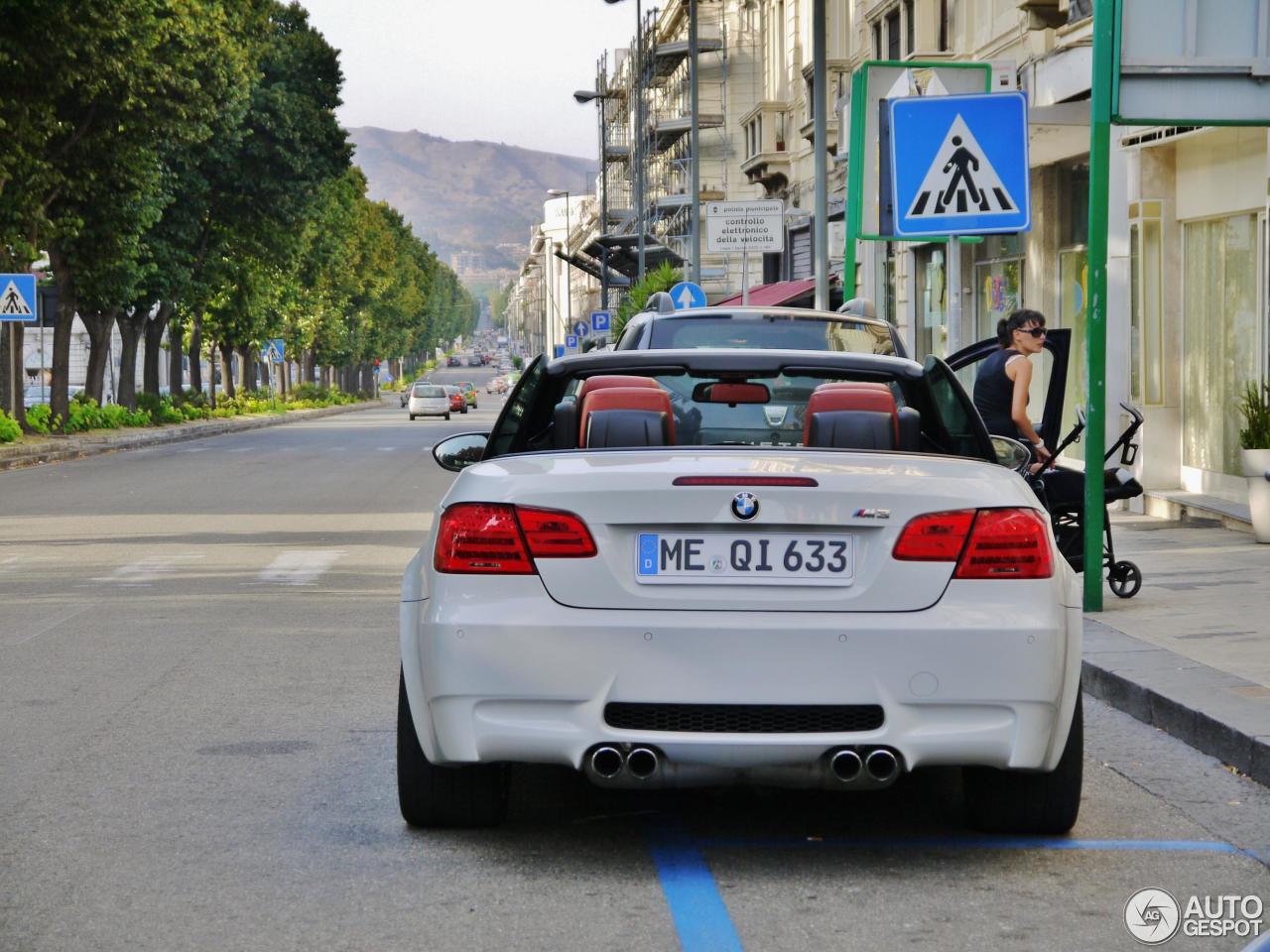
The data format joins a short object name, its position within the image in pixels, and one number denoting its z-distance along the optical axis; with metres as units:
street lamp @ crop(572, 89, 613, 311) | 61.75
